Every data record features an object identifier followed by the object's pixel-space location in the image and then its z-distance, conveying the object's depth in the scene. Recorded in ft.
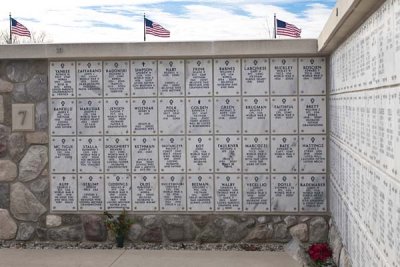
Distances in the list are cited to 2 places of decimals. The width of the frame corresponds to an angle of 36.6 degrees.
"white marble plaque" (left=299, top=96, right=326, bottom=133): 20.76
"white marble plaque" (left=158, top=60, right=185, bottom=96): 21.21
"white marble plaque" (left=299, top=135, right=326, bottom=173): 20.74
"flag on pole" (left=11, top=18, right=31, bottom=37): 37.27
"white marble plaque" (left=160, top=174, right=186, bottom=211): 21.26
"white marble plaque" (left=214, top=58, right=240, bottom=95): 21.04
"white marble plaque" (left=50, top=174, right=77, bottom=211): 21.74
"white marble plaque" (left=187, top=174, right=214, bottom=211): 21.17
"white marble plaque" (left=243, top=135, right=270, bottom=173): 20.95
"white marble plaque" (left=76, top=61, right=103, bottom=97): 21.57
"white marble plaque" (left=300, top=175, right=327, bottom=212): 20.76
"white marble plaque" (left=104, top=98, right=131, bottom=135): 21.43
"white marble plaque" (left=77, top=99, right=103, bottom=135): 21.56
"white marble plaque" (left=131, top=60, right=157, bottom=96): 21.33
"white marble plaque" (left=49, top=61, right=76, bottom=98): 21.68
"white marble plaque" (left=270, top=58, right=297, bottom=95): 20.86
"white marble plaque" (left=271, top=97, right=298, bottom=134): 20.86
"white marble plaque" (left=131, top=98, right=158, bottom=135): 21.32
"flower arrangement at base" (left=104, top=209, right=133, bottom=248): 21.02
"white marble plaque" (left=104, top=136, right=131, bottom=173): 21.45
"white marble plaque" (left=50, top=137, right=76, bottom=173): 21.68
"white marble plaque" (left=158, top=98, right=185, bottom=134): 21.21
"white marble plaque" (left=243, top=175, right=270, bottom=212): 20.98
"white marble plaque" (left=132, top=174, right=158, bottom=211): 21.38
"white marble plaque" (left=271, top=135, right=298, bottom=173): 20.86
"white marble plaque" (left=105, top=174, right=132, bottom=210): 21.50
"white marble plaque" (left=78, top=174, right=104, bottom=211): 21.63
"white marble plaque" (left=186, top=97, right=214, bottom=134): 21.13
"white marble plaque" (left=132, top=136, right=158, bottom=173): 21.34
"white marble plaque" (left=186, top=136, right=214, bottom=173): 21.13
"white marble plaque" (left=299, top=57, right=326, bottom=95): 20.79
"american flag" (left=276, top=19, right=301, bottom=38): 36.91
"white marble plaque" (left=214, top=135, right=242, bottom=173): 21.04
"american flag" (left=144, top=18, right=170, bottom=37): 35.04
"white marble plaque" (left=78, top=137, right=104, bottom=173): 21.58
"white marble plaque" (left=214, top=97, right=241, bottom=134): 21.04
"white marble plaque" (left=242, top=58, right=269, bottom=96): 20.94
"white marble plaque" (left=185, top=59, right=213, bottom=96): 21.12
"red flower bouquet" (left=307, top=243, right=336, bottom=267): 18.18
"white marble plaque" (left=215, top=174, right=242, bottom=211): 21.08
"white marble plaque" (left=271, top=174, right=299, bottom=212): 20.88
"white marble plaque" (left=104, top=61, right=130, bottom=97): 21.44
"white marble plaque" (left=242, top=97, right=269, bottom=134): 20.95
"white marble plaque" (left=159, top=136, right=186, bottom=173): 21.22
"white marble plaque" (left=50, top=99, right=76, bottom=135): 21.67
